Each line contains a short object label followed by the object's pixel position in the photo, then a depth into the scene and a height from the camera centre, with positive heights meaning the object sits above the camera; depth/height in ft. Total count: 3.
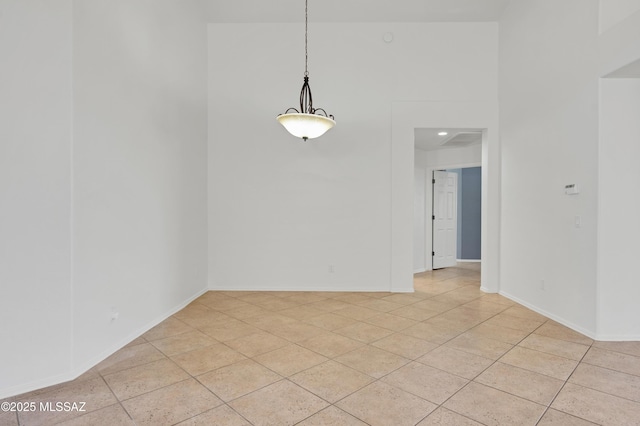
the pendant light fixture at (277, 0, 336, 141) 11.62 +3.26
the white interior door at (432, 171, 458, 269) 23.86 -0.43
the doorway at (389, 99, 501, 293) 16.37 +2.05
